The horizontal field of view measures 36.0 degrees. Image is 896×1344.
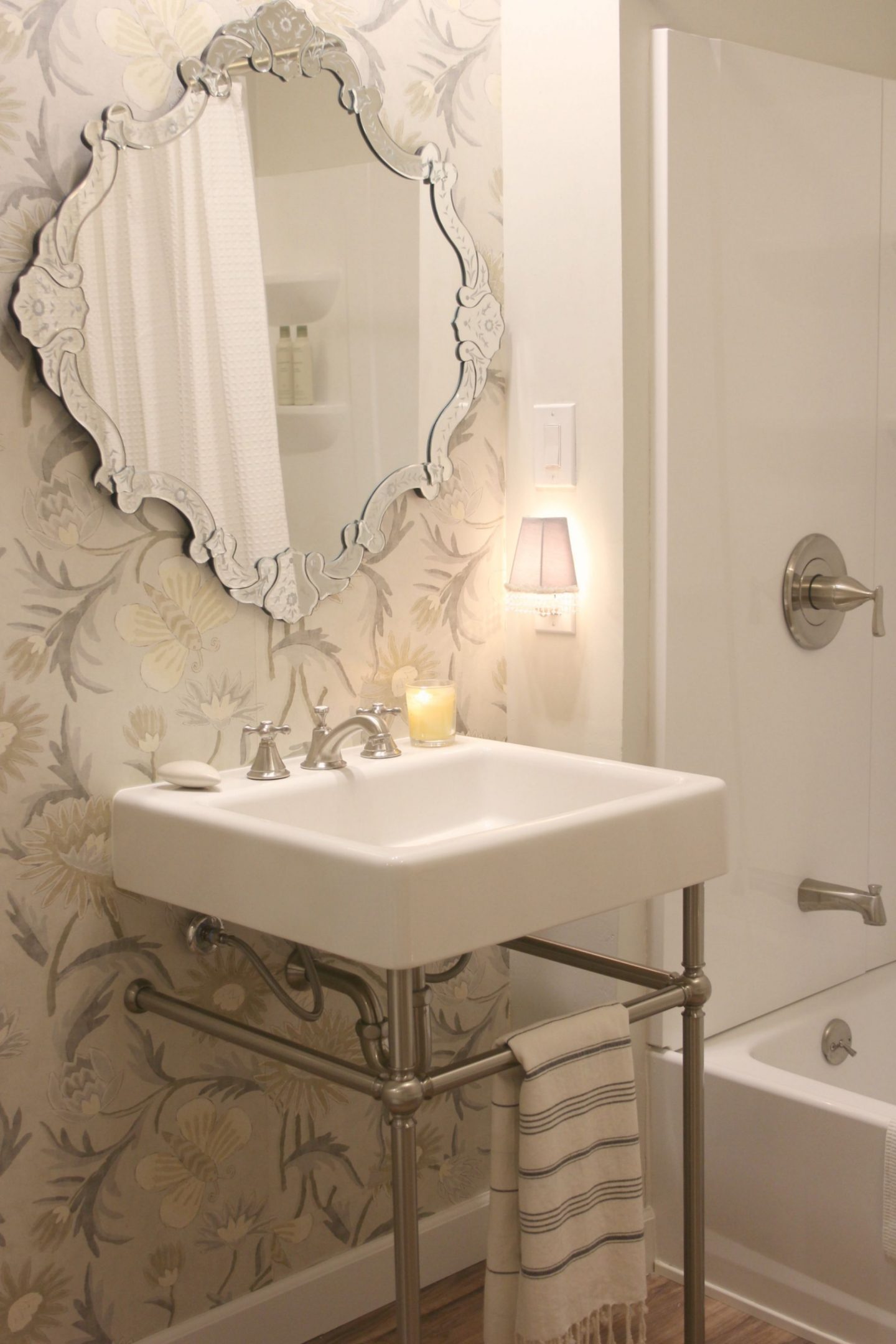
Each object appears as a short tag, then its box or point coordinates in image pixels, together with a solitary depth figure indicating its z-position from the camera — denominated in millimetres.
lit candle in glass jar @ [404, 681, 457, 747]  2051
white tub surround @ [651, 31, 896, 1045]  2072
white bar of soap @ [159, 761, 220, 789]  1758
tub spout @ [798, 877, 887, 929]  2221
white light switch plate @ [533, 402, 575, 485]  2113
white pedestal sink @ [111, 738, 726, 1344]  1457
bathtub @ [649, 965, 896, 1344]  1922
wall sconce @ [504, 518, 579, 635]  2080
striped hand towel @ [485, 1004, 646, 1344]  1600
